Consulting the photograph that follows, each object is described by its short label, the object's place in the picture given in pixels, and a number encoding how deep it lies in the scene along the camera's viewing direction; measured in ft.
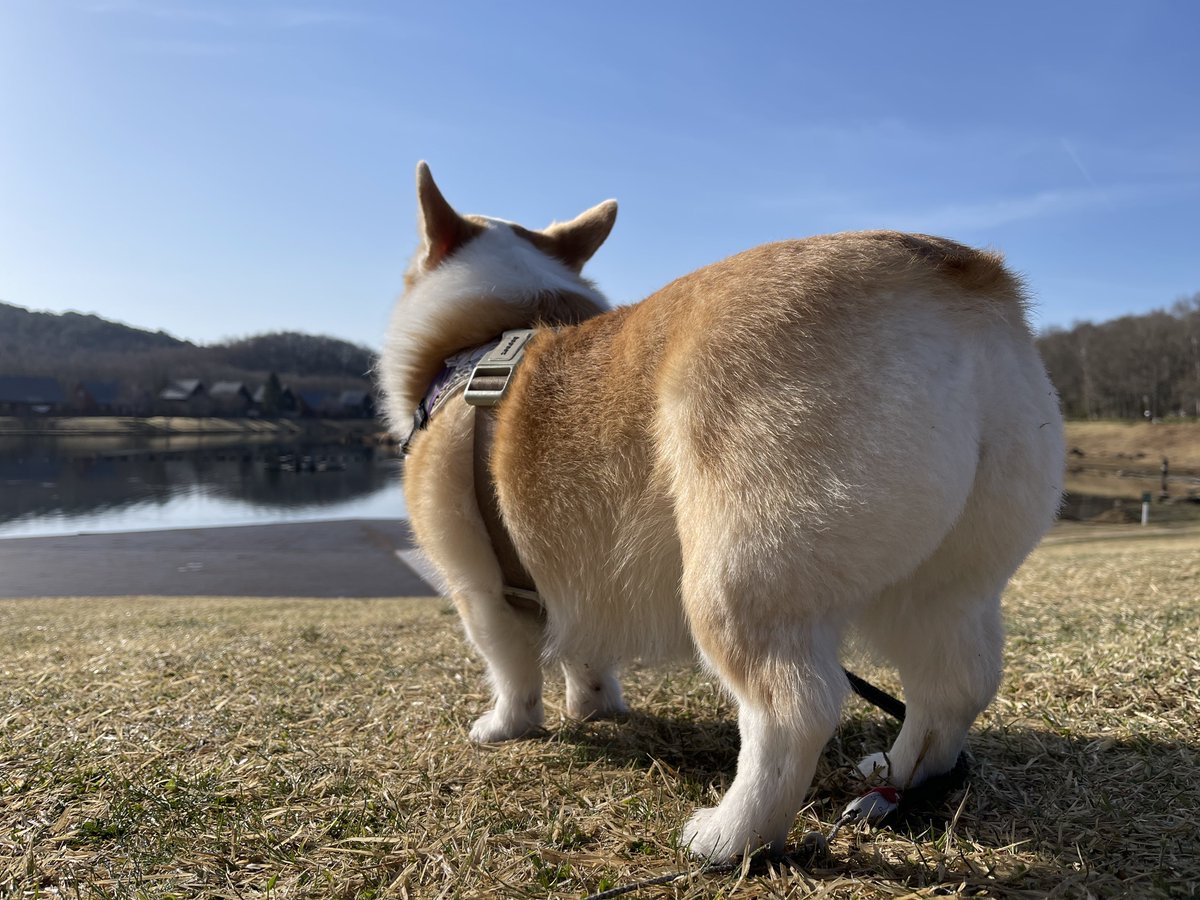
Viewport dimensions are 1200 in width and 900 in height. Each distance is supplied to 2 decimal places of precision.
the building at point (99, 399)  274.98
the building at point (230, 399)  299.17
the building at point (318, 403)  313.94
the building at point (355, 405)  319.06
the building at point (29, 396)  264.11
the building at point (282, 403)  301.63
